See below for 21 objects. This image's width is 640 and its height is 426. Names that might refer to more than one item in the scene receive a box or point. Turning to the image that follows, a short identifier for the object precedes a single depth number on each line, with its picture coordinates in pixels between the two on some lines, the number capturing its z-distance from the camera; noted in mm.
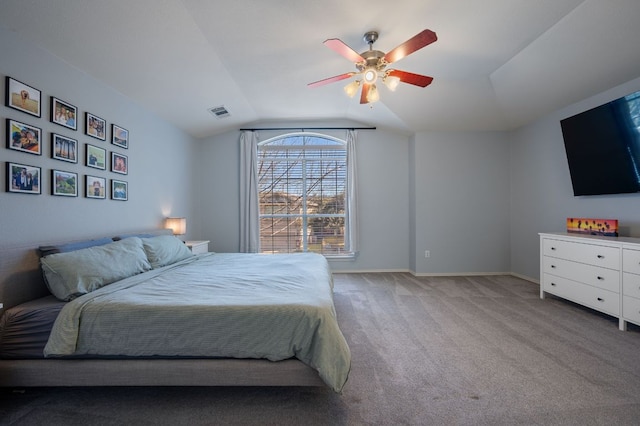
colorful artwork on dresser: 3064
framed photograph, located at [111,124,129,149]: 3098
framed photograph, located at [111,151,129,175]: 3096
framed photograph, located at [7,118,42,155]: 2061
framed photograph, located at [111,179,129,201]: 3102
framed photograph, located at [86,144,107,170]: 2775
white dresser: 2582
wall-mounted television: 2840
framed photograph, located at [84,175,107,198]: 2760
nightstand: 4040
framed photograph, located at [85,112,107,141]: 2760
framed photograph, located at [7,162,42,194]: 2059
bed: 1649
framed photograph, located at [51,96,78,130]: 2391
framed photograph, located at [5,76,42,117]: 2041
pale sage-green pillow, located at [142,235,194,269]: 2888
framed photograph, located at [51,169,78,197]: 2396
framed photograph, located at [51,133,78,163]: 2395
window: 5289
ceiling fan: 2168
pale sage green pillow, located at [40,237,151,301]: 1918
